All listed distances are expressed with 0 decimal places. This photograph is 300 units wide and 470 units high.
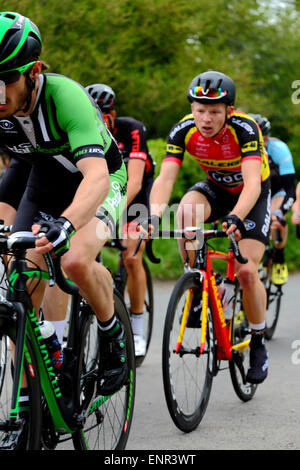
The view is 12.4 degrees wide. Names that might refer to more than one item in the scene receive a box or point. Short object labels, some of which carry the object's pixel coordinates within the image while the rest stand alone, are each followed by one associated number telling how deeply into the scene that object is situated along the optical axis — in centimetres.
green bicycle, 580
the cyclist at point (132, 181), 1195
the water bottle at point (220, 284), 963
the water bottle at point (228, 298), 975
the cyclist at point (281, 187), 1456
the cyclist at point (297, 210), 1291
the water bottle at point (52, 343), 655
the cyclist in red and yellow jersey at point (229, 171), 960
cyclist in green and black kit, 603
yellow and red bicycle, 857
